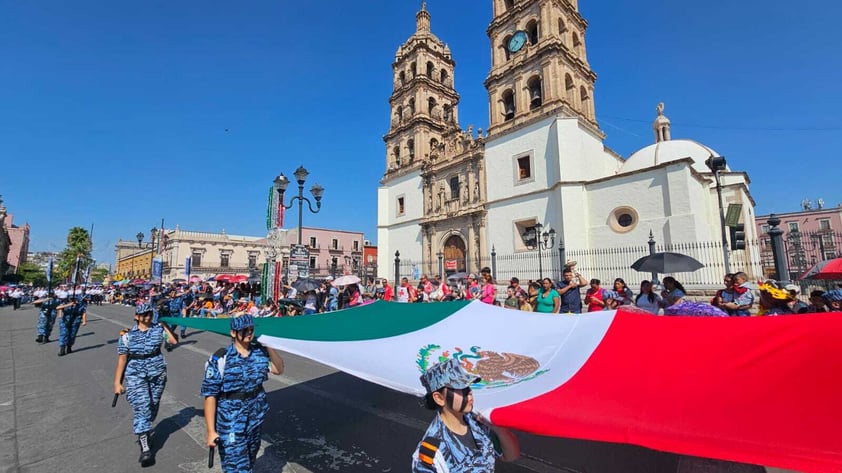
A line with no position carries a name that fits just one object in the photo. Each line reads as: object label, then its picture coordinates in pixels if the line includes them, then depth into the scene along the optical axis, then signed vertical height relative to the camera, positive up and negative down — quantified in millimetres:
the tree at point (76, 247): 49125 +4726
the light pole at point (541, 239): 21530 +1940
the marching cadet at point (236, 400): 2891 -998
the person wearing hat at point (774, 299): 5293 -517
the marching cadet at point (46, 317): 11555 -1137
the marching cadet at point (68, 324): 9703 -1156
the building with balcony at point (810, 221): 45875 +5591
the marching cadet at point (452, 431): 1881 -870
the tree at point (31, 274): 59688 +1448
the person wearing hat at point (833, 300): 5699 -600
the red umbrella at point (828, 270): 9516 -195
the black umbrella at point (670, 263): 7945 +68
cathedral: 20891 +7409
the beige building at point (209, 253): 51312 +3757
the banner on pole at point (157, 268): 26281 +817
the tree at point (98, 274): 85138 +1583
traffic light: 9234 +707
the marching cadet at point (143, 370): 3922 -1038
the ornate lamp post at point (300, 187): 13844 +3624
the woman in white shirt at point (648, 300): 6828 -632
